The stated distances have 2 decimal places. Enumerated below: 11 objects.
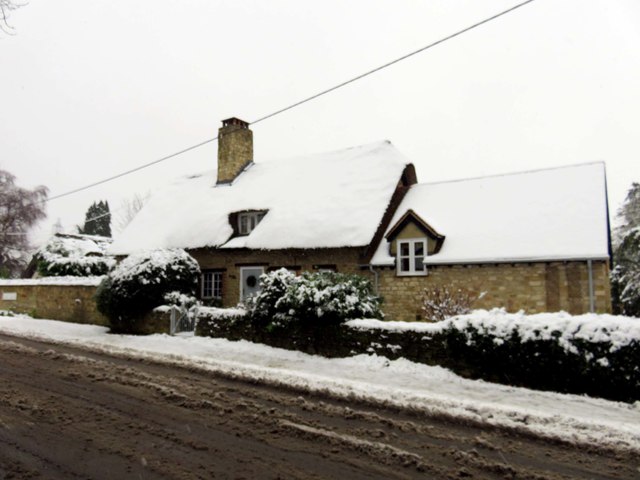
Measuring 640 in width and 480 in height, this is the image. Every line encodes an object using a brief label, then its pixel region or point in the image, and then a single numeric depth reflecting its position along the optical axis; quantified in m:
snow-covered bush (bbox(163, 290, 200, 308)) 15.38
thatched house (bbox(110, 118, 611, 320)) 14.59
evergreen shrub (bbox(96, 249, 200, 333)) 15.52
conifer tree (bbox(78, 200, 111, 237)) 68.88
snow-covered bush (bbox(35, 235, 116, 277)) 25.45
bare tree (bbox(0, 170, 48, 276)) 50.03
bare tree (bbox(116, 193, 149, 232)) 60.31
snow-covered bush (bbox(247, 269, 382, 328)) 11.24
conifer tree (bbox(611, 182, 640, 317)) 25.05
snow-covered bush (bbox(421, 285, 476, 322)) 13.89
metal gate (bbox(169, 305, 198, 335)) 14.59
